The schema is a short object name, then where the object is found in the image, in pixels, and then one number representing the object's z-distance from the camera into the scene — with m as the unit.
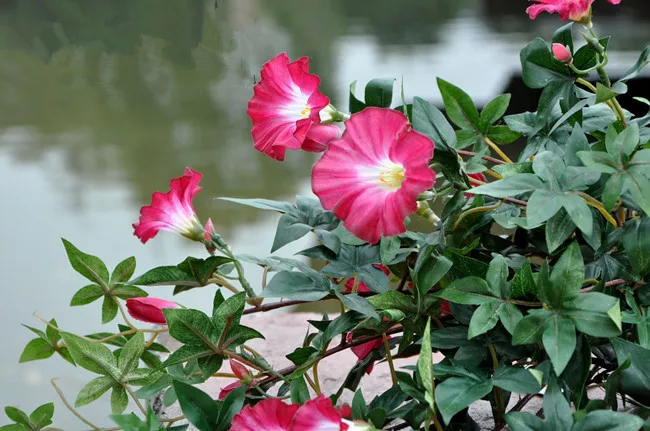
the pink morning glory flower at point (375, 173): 2.16
